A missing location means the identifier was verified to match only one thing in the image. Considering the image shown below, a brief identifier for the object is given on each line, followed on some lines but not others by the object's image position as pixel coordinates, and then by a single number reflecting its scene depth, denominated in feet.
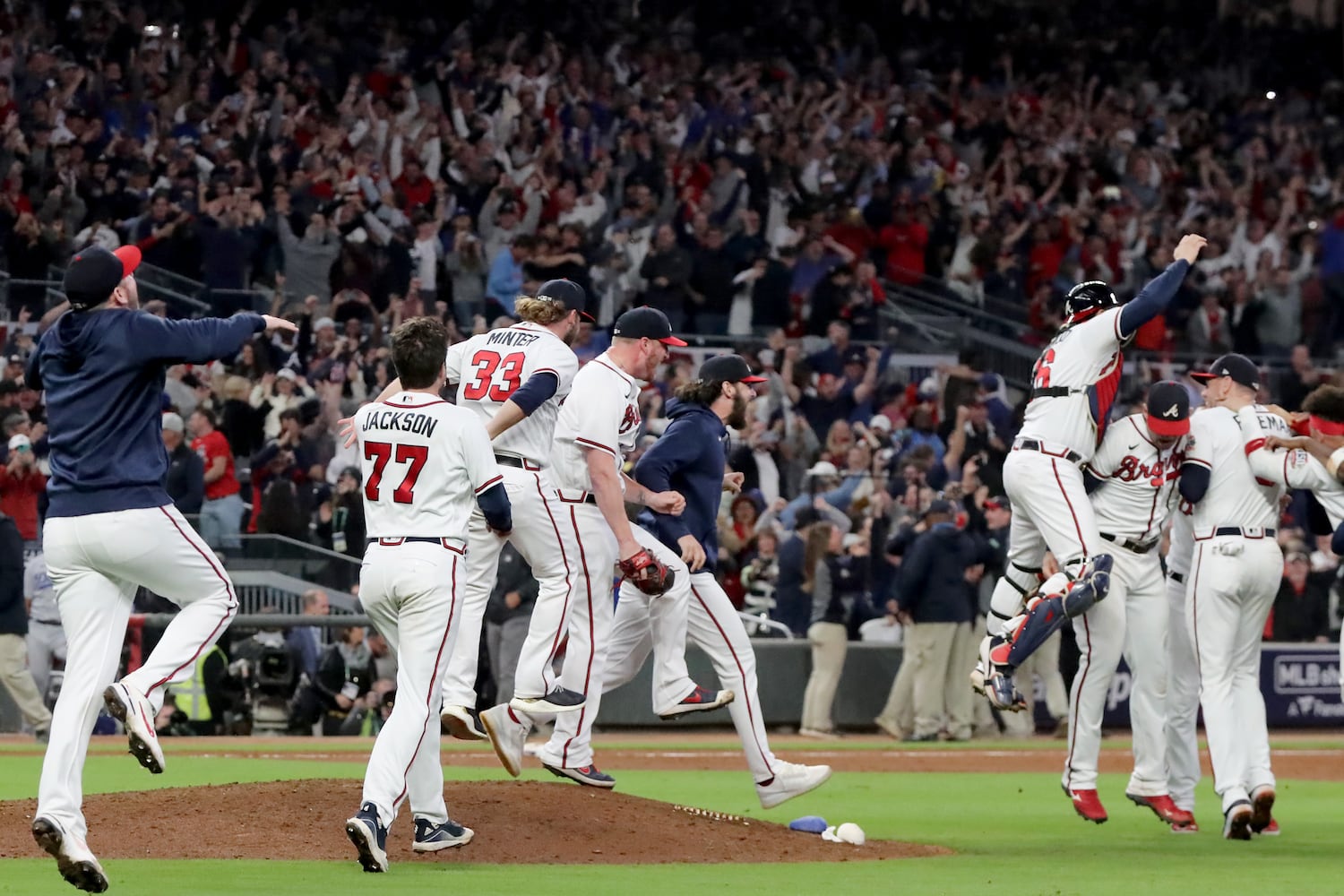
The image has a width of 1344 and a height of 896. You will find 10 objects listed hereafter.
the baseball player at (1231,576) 69.51
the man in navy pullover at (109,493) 46.37
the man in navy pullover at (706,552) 63.82
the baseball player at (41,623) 112.27
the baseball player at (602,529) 61.31
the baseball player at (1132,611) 71.10
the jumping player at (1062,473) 65.82
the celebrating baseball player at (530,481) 61.05
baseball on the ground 60.75
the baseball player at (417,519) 50.24
